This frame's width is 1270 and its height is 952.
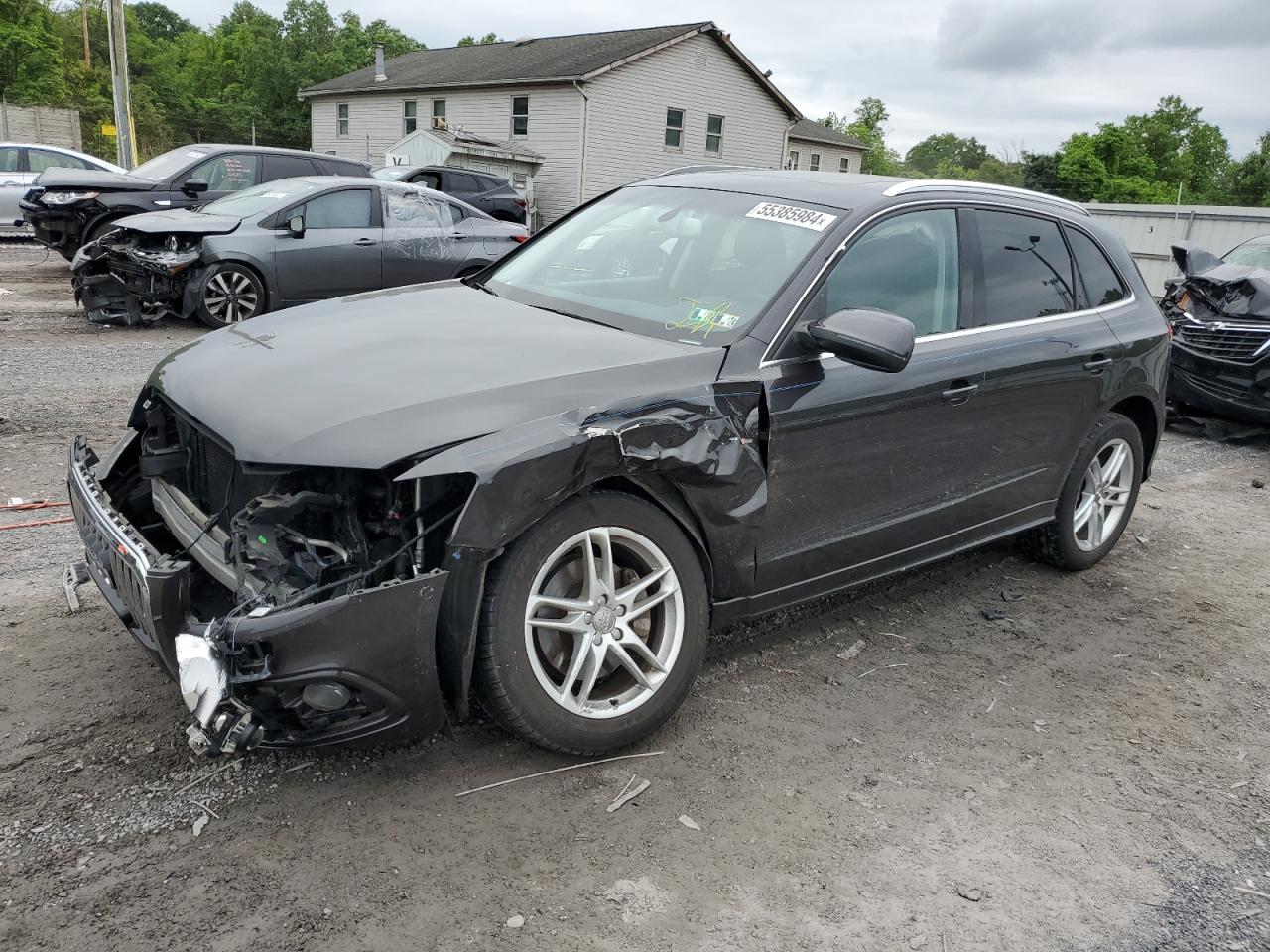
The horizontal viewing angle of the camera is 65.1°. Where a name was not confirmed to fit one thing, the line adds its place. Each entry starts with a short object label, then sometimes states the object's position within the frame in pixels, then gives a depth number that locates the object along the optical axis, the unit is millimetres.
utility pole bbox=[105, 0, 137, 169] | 21094
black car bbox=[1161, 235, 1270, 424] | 8352
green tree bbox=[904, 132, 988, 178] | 120000
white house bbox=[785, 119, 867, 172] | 43750
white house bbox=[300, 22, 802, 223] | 31125
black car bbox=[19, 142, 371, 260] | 11945
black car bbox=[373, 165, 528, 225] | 16688
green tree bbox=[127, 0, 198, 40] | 89312
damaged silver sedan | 9469
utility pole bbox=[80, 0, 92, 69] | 61297
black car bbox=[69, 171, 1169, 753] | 2631
